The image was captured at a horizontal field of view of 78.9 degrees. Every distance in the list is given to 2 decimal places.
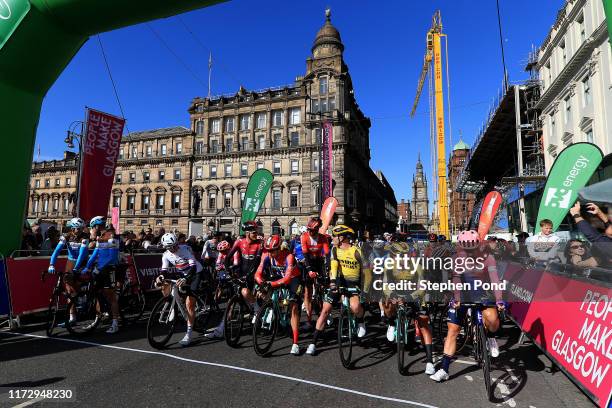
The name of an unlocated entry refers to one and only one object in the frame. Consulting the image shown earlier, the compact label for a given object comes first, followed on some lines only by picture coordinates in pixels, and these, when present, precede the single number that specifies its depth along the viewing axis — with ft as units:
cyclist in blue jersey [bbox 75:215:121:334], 24.38
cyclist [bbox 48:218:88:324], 24.45
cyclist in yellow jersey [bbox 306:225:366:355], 20.10
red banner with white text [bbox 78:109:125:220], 43.45
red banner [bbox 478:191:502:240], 41.75
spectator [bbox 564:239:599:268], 16.99
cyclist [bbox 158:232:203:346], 22.03
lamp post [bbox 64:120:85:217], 60.06
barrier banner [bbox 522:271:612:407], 13.48
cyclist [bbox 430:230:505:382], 16.61
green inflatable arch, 25.29
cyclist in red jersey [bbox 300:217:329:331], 25.38
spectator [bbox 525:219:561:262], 20.65
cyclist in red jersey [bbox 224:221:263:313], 25.29
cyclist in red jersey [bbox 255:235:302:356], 20.77
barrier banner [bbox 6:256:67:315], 26.12
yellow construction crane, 159.22
